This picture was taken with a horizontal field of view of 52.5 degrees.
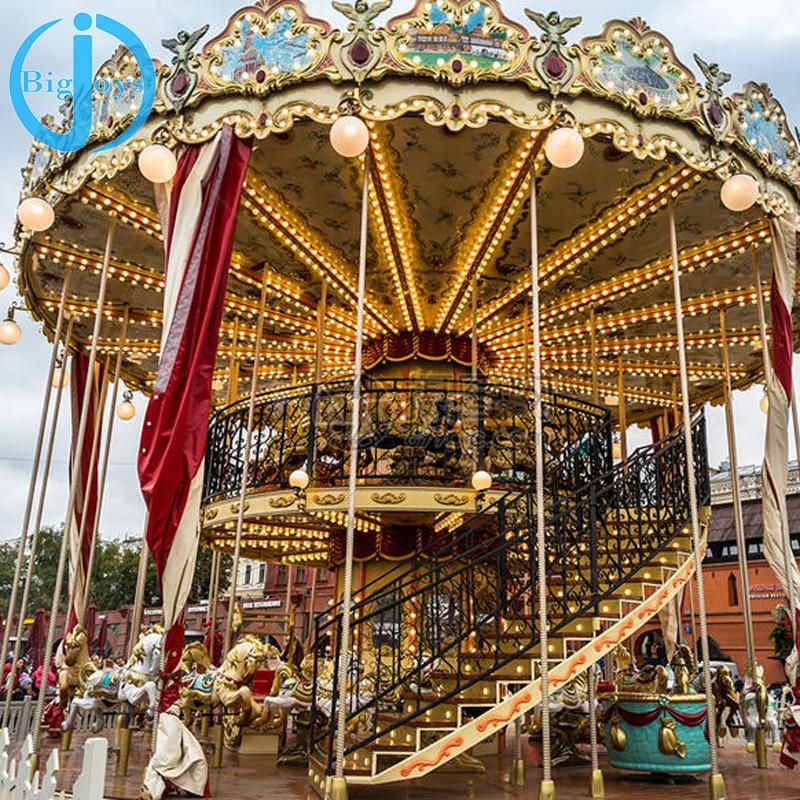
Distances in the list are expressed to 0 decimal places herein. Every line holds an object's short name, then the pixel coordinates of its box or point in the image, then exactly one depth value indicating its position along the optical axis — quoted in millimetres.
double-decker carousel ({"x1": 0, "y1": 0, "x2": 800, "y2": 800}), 7031
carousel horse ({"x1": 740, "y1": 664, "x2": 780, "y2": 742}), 9070
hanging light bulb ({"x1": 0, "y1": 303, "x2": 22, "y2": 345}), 10258
